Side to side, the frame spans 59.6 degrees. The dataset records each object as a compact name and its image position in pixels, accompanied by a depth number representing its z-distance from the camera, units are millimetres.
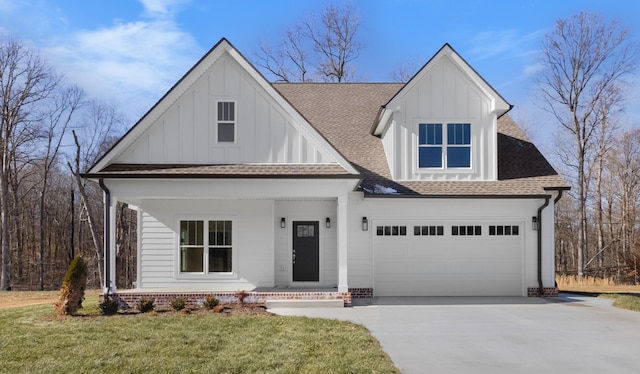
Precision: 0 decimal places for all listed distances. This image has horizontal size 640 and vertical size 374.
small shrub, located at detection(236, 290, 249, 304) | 14008
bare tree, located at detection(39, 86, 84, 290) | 32844
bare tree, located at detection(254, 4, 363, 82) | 33938
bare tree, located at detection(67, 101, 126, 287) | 30859
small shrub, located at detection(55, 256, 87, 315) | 12531
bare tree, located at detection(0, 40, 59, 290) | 29111
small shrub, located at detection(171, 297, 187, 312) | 13242
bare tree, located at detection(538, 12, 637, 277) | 28828
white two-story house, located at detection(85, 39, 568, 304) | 16047
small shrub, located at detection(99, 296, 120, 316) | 13070
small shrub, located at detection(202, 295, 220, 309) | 13391
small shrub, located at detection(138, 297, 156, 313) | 13258
